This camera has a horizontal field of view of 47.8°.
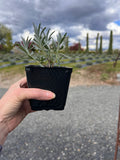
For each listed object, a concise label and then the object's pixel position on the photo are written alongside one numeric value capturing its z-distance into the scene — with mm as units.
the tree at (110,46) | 28938
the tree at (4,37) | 30203
